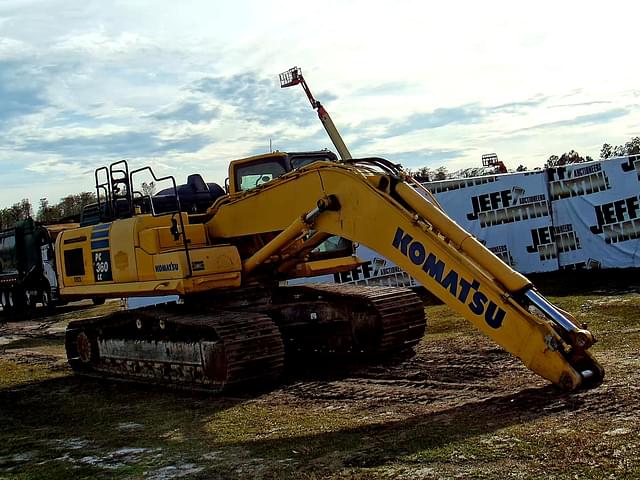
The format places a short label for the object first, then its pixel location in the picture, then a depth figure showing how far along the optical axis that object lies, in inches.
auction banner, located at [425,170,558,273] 737.0
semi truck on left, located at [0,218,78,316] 933.8
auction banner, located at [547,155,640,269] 678.5
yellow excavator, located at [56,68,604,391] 271.3
